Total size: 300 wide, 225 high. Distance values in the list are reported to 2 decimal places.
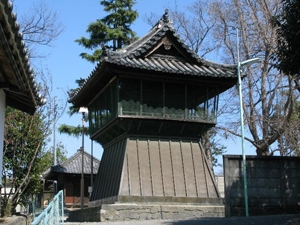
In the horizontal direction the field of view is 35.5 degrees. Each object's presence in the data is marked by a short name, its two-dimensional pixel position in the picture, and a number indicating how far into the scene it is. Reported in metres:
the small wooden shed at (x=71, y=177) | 36.38
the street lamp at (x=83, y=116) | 25.84
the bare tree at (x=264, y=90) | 27.17
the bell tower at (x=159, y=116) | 18.95
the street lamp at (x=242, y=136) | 16.36
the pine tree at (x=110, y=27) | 34.97
